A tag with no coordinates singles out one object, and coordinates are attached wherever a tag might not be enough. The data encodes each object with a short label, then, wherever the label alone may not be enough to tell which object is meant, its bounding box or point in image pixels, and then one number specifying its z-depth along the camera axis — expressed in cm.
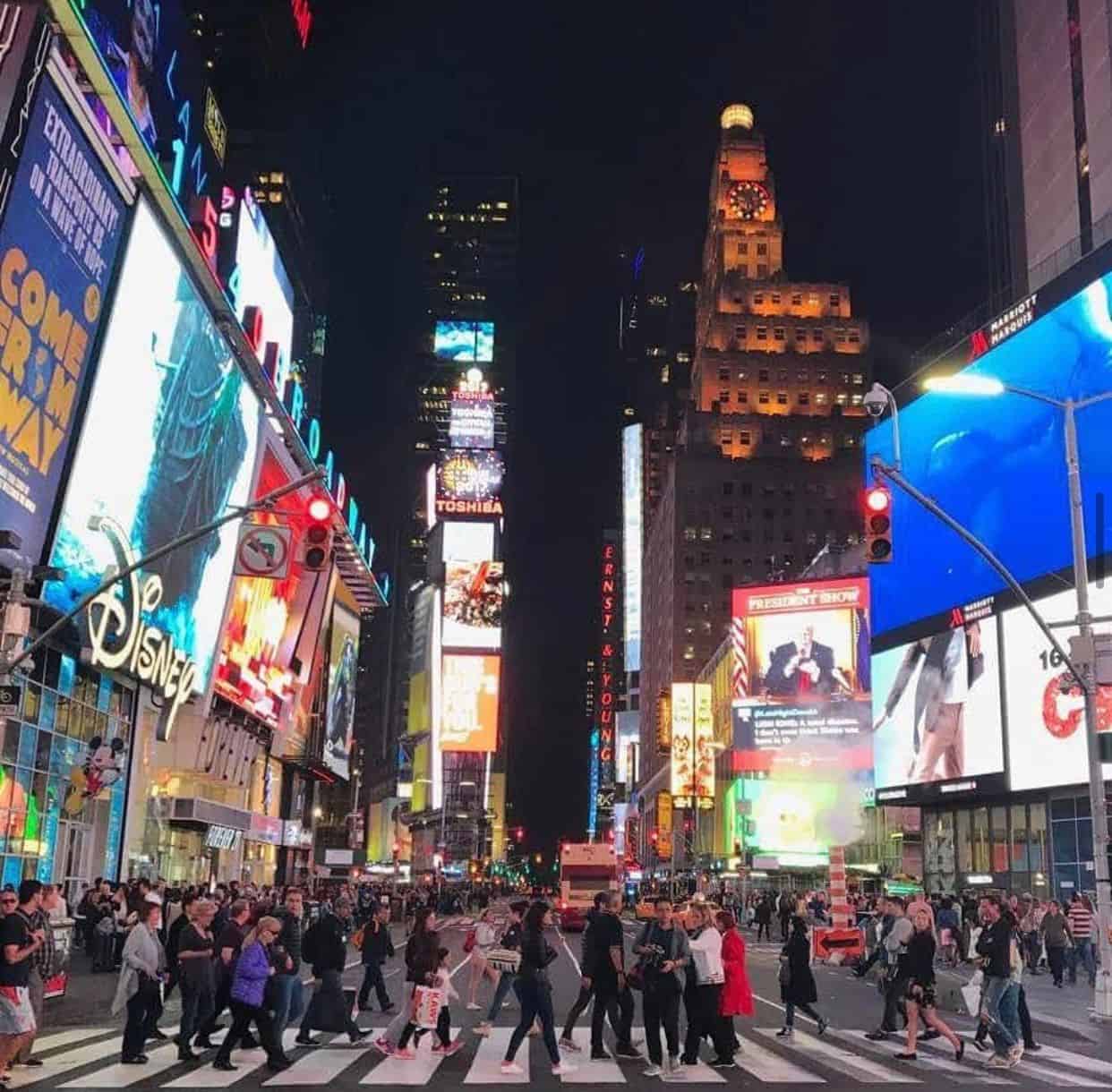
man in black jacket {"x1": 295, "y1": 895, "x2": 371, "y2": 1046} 1535
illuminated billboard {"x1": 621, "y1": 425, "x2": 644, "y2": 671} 18525
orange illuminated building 13638
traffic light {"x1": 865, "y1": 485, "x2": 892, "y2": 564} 1666
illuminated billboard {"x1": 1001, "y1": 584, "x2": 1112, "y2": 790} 4016
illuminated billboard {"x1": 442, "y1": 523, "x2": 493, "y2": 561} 13250
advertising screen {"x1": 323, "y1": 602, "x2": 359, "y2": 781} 7112
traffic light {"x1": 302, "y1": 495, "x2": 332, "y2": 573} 1672
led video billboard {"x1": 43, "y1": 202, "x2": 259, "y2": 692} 3020
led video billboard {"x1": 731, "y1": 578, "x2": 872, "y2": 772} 7575
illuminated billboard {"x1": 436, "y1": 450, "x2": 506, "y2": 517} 14225
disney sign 3219
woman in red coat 1517
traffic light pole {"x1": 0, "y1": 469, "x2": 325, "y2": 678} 1838
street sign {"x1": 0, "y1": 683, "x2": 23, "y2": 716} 1858
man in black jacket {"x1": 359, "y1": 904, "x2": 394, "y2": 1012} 1948
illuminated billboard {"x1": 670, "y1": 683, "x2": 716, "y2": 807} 9162
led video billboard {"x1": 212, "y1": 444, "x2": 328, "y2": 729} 4760
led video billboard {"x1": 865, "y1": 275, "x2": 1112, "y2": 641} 4094
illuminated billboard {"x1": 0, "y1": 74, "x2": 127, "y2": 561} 2484
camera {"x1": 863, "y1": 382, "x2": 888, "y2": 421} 1930
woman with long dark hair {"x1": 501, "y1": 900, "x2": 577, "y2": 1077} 1402
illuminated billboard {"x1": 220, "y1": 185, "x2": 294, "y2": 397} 4241
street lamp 2062
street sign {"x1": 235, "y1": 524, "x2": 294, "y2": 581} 1945
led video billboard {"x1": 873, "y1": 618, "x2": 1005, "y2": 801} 4684
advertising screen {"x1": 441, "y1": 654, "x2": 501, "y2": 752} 11901
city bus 5681
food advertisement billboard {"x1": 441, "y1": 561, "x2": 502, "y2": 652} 12381
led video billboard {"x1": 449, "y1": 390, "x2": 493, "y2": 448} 16600
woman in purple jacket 1383
